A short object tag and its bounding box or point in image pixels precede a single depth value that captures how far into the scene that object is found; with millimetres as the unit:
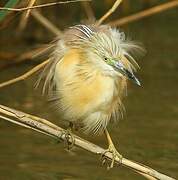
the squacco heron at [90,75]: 6418
